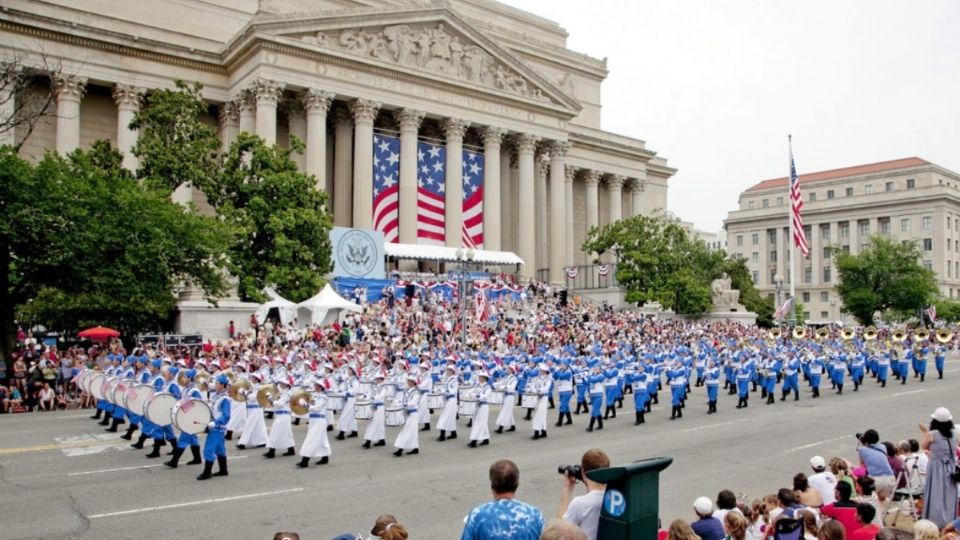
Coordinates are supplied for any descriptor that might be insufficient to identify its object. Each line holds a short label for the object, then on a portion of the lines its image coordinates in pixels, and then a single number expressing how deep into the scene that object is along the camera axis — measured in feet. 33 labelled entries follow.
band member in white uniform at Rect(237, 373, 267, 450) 52.90
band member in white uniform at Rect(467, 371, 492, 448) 55.21
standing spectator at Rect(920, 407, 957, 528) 28.81
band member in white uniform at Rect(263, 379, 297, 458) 50.11
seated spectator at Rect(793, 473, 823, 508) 26.69
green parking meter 15.66
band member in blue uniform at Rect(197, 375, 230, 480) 43.21
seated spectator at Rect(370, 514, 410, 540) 16.87
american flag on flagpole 128.88
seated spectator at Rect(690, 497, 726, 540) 21.76
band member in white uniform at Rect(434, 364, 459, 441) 57.93
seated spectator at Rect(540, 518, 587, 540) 13.55
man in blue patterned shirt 15.81
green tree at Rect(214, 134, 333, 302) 104.73
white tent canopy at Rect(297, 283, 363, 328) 104.63
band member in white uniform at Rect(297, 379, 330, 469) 47.11
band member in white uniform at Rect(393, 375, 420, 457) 51.31
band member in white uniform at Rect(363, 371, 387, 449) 54.19
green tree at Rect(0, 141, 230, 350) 75.72
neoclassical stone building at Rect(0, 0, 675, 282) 137.28
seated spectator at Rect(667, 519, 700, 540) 18.11
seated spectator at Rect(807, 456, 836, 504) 28.71
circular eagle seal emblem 127.54
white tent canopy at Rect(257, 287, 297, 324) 105.70
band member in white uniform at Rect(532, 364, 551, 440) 58.47
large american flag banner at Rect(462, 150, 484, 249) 169.27
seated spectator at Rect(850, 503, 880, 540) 23.21
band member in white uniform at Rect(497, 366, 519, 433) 61.72
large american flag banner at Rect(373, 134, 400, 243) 153.28
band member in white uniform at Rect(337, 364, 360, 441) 57.98
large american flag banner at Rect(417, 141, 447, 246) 159.33
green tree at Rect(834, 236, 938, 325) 236.02
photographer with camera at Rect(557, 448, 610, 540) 17.87
